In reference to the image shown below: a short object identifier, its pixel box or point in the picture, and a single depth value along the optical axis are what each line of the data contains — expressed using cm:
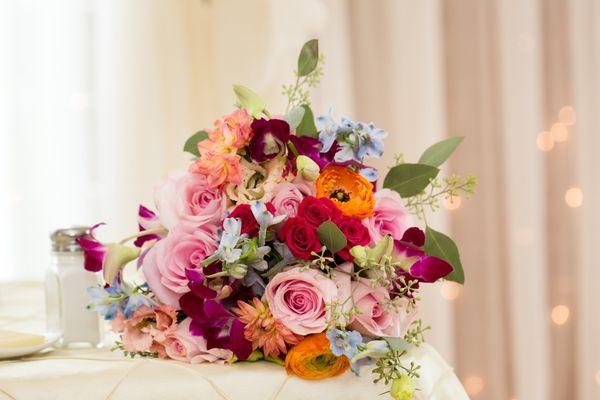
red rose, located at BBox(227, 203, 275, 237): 112
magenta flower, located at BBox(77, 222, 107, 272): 116
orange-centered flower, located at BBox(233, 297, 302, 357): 111
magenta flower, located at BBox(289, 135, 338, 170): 116
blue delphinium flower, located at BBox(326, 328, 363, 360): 108
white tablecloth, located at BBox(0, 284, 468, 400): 109
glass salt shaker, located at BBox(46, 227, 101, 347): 121
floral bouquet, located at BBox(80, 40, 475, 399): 111
